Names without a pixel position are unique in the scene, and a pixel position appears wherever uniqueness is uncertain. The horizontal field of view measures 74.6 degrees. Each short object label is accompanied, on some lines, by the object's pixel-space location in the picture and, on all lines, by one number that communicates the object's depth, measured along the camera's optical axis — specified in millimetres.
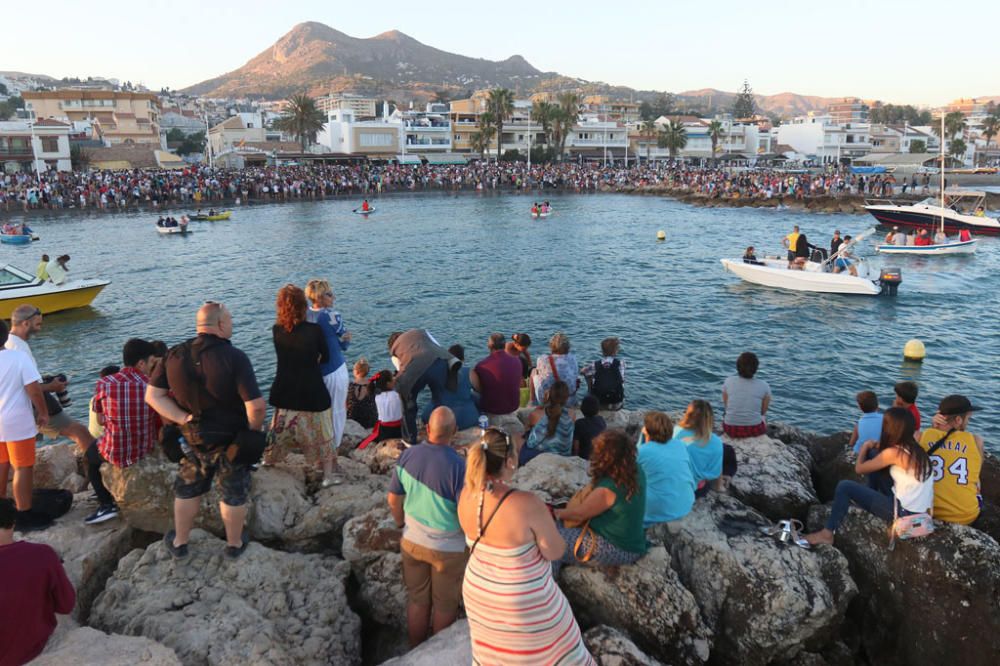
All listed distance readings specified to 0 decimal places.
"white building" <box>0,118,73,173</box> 66375
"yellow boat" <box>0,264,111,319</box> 18859
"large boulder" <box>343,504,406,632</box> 5492
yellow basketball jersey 5531
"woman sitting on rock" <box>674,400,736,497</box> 6141
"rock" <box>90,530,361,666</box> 4633
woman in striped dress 3588
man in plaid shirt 5711
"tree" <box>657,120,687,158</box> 89438
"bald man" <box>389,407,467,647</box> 4320
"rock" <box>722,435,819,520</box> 7070
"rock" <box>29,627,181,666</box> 4152
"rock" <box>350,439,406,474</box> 7645
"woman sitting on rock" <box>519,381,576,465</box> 7703
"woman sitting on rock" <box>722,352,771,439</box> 8500
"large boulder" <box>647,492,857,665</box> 5215
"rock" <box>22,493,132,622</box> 5266
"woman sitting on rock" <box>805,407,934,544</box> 5320
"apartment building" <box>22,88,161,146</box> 95312
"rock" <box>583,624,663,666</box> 4414
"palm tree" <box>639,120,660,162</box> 97875
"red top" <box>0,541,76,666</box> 3859
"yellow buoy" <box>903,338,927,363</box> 16391
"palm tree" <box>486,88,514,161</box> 82938
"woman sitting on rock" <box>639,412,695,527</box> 5441
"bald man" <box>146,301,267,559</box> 4977
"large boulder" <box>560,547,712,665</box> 4969
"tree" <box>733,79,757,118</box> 176375
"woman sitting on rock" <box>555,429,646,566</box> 4473
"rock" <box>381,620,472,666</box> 4434
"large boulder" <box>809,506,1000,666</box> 5156
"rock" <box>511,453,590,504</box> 6277
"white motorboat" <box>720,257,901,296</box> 22406
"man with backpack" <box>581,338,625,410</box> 9719
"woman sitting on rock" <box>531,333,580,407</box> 8695
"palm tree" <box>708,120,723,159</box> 94400
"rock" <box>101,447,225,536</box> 5941
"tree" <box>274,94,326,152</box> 75688
